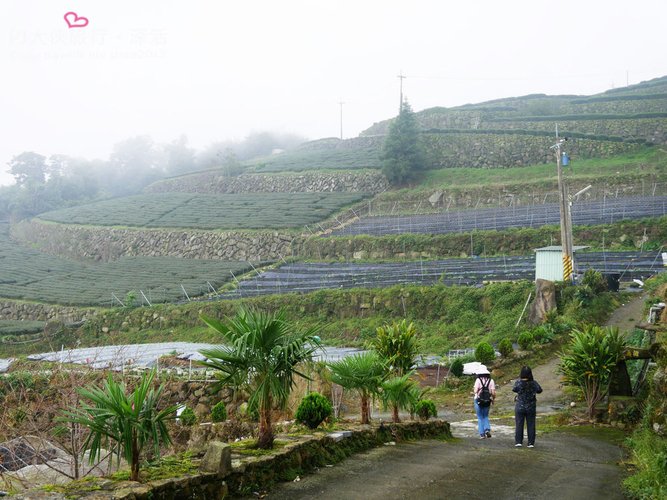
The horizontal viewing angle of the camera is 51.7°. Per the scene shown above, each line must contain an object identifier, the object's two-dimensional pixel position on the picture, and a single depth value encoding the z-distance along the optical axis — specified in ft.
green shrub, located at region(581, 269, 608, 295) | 84.58
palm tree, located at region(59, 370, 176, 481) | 21.43
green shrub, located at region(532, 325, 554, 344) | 74.18
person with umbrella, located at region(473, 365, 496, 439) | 40.98
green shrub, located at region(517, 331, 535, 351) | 73.15
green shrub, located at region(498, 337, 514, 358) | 70.64
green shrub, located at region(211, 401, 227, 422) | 57.67
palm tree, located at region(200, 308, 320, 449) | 26.63
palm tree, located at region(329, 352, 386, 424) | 34.83
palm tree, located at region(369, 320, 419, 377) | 44.86
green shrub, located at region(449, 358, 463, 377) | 69.62
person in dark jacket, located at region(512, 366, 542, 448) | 37.52
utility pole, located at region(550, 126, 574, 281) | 88.43
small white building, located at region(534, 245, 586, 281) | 91.71
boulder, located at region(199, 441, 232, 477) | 23.09
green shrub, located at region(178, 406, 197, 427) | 56.50
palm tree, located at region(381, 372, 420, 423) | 36.83
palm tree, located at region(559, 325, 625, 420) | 44.39
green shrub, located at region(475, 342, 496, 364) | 69.46
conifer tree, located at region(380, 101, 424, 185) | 205.57
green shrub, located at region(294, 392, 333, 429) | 32.78
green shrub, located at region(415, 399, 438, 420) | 43.78
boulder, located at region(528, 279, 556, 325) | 82.74
